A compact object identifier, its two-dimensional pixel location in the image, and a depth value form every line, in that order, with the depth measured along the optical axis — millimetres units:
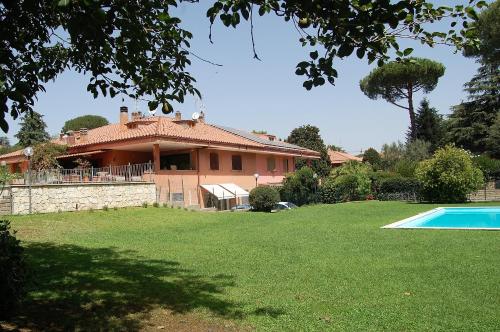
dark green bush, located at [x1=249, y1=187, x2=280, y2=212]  29641
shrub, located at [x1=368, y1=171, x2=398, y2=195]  39256
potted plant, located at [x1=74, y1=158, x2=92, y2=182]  23969
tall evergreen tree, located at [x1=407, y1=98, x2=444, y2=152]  61969
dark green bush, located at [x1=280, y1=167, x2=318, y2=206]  38562
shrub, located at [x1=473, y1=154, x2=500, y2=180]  38288
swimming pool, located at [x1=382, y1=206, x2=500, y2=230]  19609
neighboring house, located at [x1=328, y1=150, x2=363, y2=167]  66000
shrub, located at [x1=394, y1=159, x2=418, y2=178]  41688
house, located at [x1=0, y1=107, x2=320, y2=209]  30422
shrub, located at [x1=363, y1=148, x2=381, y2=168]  60250
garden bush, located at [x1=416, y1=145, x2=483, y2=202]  30750
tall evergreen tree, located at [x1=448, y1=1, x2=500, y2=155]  56884
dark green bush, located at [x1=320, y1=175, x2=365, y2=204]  38312
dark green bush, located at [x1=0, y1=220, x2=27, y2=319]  5262
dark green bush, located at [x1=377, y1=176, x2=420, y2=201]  36312
